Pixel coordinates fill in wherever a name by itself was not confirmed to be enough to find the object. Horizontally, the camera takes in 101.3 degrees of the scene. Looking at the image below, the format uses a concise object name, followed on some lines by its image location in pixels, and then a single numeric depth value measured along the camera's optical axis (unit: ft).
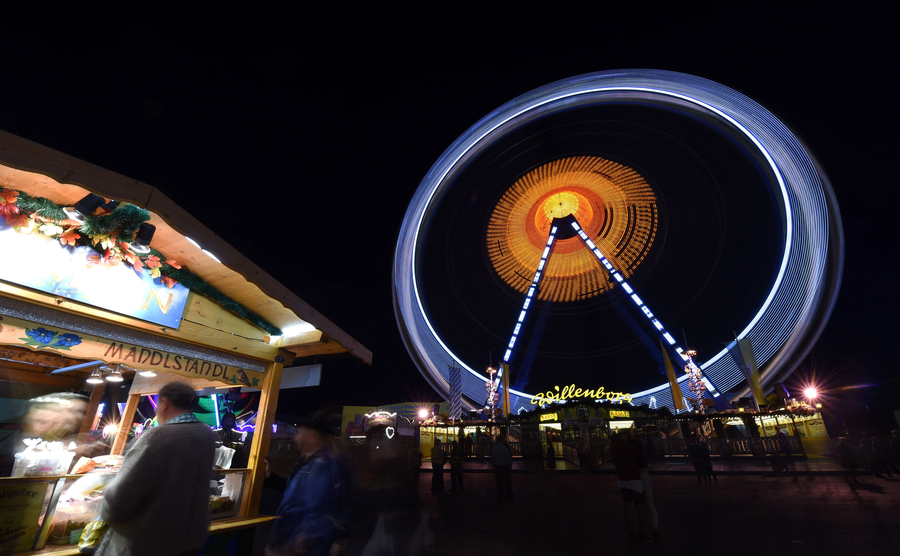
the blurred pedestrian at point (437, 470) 31.07
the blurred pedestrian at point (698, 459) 33.63
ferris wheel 53.78
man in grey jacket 5.79
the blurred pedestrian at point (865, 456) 34.19
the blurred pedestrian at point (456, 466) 31.99
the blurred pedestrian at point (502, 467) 25.41
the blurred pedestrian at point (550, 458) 51.04
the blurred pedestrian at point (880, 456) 32.32
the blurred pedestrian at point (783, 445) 46.34
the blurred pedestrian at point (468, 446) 68.72
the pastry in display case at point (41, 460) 10.04
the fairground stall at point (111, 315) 9.37
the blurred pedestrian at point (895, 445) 31.83
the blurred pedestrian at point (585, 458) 45.65
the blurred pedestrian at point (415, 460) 30.71
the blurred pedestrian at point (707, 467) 33.71
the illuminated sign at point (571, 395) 85.97
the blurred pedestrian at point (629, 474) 15.57
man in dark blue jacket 7.53
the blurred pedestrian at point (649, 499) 15.41
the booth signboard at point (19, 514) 8.75
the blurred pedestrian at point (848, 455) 30.81
